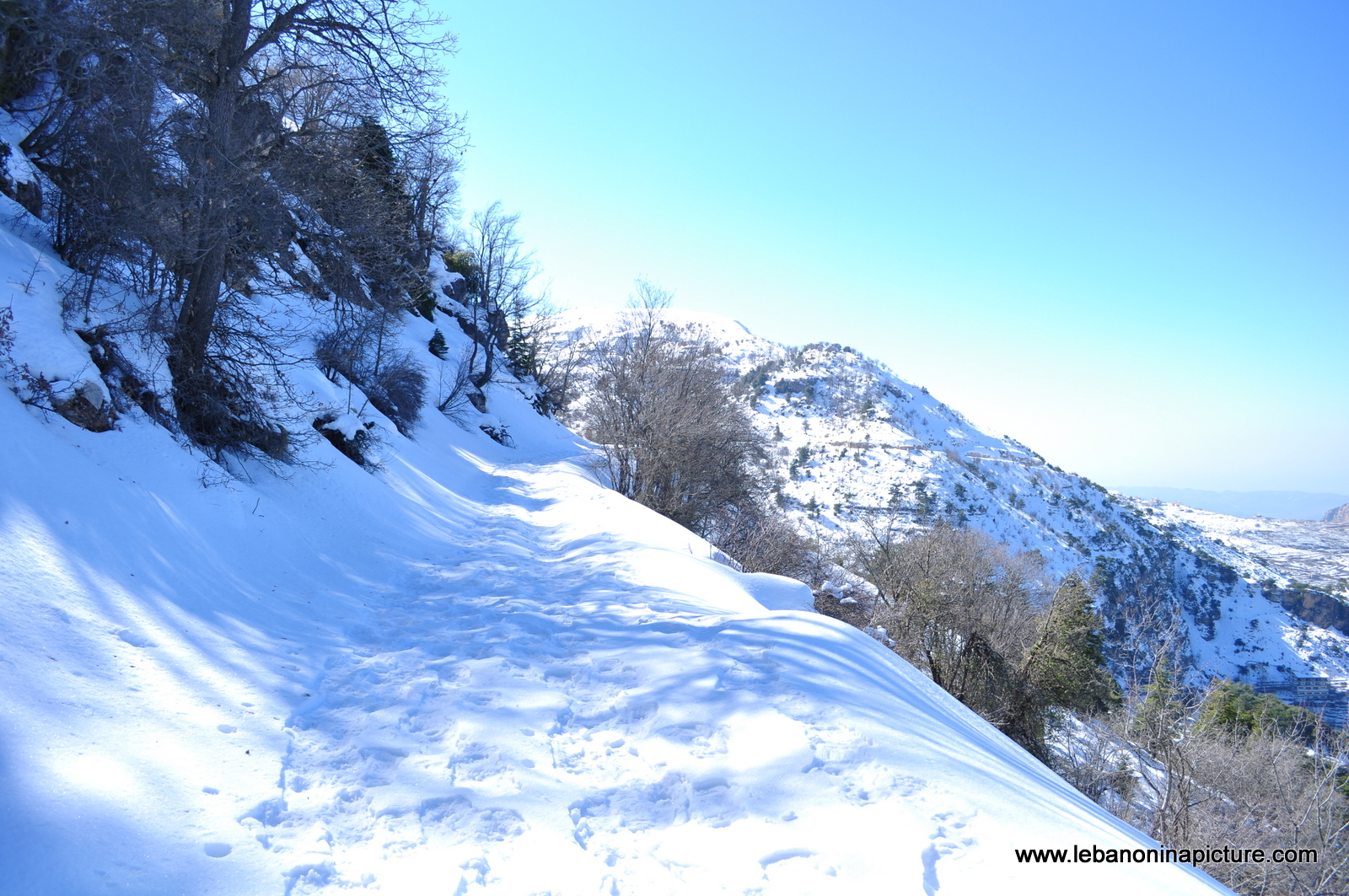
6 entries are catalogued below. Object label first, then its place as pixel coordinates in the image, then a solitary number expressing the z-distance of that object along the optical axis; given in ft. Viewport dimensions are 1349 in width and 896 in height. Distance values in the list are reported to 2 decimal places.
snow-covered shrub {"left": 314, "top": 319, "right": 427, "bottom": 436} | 43.24
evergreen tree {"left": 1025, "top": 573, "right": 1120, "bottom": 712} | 61.87
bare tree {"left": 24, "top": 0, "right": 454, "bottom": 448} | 20.61
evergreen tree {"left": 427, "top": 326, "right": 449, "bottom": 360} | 79.76
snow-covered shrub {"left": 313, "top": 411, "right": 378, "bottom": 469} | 31.94
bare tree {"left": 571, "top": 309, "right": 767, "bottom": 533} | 57.16
